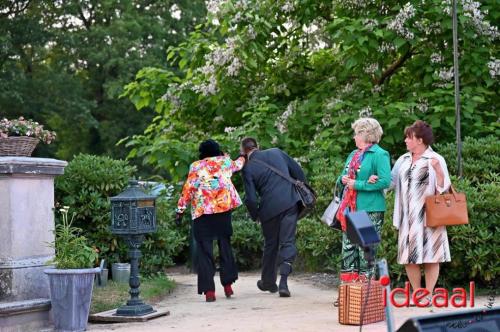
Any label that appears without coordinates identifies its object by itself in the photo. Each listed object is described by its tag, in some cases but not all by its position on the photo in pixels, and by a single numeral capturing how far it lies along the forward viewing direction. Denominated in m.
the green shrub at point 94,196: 19.48
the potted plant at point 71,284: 13.84
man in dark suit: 18.07
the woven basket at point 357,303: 13.65
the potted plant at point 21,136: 14.66
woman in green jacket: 15.02
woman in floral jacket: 17.65
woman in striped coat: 15.44
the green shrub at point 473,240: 16.92
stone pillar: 14.17
